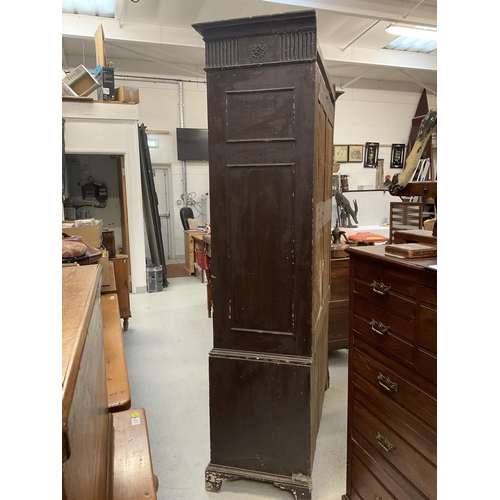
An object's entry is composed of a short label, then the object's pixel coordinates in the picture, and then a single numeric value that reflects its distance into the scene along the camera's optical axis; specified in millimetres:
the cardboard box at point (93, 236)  3967
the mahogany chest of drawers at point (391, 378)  1328
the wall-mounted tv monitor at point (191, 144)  7980
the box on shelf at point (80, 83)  5172
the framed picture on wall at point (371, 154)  9141
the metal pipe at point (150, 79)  7645
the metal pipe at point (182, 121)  8008
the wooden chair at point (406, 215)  6061
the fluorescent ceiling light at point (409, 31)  5941
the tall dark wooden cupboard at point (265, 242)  1704
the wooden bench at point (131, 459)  1407
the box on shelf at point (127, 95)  5586
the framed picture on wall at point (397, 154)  9383
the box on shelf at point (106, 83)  5579
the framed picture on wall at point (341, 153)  8914
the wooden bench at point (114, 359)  1974
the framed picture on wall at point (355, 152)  9047
